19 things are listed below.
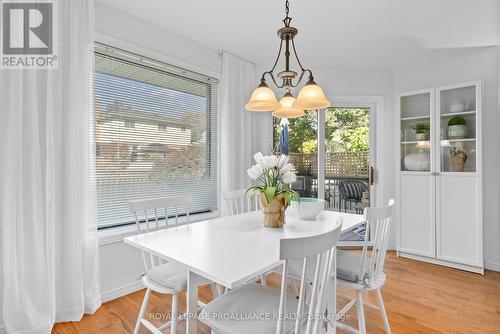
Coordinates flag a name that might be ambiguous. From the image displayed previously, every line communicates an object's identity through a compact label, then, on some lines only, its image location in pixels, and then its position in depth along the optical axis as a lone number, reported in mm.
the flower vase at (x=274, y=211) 1790
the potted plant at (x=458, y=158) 3176
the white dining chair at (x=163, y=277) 1594
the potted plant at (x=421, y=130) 3467
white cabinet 3043
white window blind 2426
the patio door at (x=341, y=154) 3875
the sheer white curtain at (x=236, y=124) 3377
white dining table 1126
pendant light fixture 1705
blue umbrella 2451
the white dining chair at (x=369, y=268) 1596
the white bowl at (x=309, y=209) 2020
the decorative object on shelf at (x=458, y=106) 3175
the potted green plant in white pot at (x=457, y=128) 3191
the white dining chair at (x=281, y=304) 1004
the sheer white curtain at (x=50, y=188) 1781
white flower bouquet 1778
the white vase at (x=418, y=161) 3418
